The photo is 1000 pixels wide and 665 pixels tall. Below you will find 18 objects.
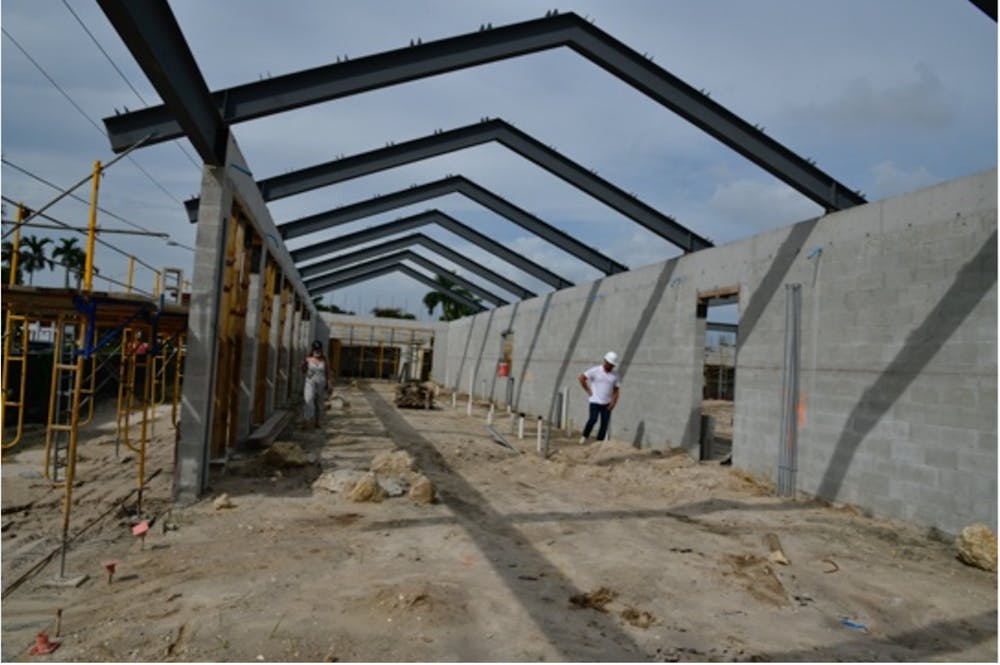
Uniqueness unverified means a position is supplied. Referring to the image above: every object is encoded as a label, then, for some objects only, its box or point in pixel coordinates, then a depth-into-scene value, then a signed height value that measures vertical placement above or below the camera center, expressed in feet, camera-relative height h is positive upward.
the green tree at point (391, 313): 193.67 +13.33
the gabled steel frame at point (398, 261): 83.71 +11.14
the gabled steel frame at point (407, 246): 72.23 +10.92
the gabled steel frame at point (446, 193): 52.12 +11.50
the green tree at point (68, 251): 157.93 +22.44
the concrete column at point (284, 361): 58.80 -0.66
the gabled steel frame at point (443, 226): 62.64 +11.12
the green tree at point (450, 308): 159.43 +12.79
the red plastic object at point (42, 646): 11.85 -5.40
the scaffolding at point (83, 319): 19.26 +1.12
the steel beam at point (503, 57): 25.80 +11.78
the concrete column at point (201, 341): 24.41 +0.34
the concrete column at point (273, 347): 49.44 +0.45
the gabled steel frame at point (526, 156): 41.16 +12.35
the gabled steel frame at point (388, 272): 89.73 +10.95
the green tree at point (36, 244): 151.33 +23.24
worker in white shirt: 41.01 -1.34
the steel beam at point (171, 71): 16.56 +7.93
